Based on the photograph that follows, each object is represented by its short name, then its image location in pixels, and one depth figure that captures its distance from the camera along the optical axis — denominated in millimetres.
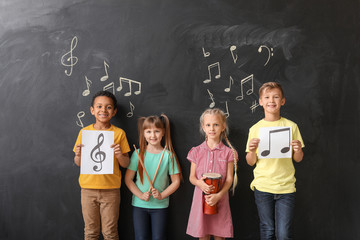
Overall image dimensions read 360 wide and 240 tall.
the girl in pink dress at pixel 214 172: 1909
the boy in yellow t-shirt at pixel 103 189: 2051
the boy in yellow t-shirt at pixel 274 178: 1824
